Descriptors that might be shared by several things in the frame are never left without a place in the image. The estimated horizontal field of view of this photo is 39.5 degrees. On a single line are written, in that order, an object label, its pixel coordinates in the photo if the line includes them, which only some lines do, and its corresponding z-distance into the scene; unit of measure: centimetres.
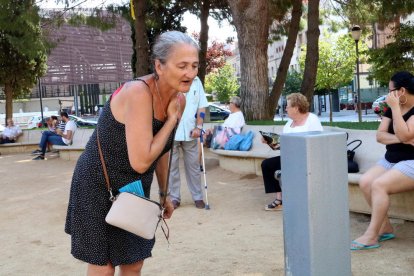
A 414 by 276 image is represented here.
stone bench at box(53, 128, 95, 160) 1440
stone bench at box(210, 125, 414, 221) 543
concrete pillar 248
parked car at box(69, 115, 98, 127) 3357
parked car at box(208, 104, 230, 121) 3544
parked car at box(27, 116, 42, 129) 3728
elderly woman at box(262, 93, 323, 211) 642
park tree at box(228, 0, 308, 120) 1147
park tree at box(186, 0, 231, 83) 1761
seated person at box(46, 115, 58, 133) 1669
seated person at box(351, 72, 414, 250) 476
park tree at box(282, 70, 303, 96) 4959
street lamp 2159
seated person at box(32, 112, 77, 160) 1468
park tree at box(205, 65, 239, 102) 6034
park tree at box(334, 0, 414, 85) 1506
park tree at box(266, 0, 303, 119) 1562
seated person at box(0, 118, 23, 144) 1873
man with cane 695
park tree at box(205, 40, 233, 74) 4789
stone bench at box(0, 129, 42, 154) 1842
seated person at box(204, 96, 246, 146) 977
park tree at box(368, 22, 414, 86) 2027
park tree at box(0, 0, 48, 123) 1581
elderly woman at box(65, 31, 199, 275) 249
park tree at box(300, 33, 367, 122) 4109
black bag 611
